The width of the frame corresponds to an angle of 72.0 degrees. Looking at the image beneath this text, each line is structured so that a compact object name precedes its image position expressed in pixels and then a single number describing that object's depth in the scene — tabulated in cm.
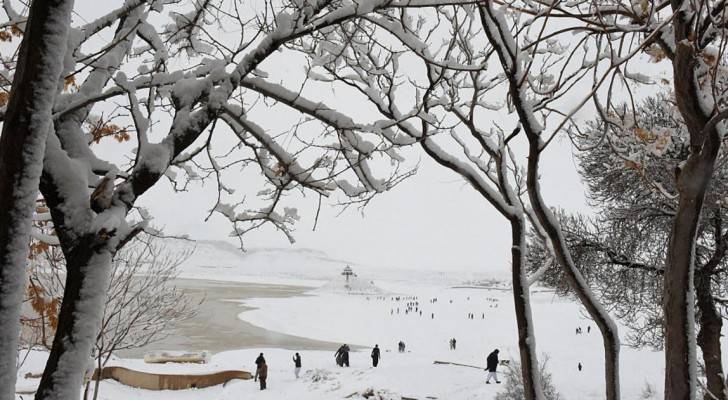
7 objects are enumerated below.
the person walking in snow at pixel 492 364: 1542
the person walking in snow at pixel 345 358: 2019
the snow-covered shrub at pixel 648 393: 1397
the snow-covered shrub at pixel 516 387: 1227
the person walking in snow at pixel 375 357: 1983
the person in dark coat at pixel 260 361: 1697
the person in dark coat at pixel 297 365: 1811
